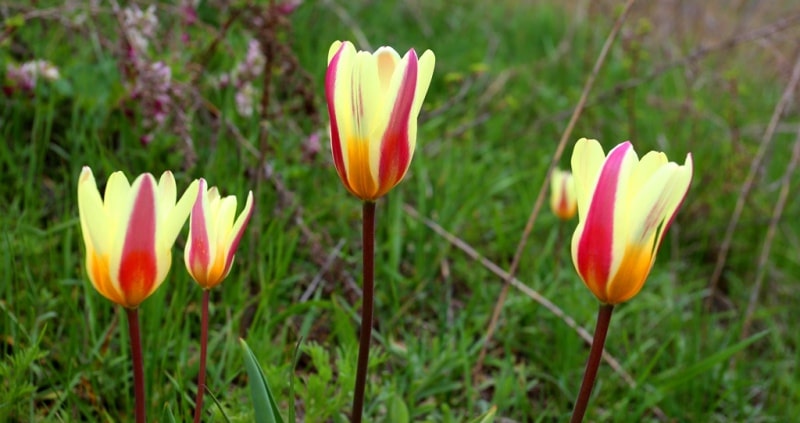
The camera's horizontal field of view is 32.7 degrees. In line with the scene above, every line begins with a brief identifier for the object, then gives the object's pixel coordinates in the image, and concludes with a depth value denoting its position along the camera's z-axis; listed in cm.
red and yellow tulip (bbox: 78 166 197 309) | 50
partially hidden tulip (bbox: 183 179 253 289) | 53
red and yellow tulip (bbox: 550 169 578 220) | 100
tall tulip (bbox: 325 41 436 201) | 51
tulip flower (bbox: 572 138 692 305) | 50
